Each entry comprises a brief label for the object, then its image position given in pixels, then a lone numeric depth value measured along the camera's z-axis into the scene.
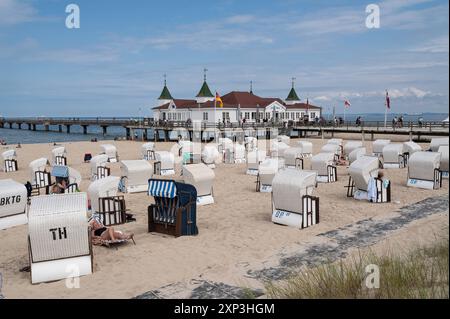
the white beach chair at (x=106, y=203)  12.41
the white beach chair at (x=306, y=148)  30.06
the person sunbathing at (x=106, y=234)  10.19
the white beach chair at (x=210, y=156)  25.80
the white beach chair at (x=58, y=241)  8.22
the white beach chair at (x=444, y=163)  18.36
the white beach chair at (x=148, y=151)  31.05
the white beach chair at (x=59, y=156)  27.53
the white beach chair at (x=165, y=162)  23.08
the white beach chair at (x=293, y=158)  22.56
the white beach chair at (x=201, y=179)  14.66
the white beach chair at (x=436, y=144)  23.42
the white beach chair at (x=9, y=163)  26.08
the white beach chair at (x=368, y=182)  14.44
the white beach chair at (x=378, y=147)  27.52
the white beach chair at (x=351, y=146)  26.16
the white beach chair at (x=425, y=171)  16.62
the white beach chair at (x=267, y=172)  16.67
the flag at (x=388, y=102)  44.84
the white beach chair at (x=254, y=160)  22.19
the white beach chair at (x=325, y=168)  19.19
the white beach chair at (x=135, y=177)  17.56
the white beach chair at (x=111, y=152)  30.09
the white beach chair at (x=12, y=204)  12.34
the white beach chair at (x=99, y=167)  20.20
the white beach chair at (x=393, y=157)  23.05
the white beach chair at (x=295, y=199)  11.59
